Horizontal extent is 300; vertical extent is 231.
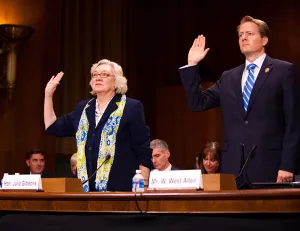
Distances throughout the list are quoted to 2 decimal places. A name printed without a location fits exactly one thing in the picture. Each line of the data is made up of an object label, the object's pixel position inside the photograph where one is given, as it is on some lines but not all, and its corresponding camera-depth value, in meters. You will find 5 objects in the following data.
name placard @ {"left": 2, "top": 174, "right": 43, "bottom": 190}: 2.81
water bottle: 2.87
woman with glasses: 3.39
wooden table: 2.29
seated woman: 5.15
